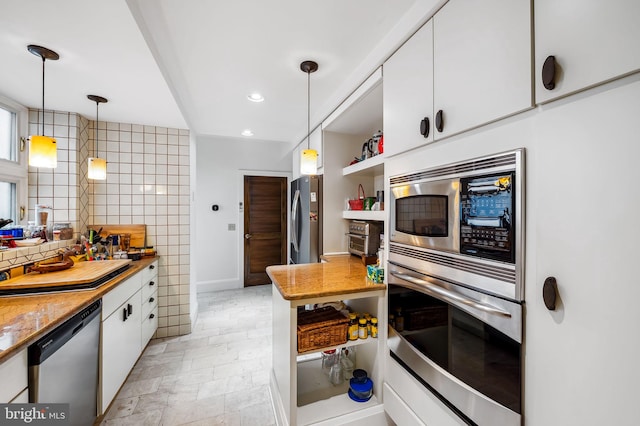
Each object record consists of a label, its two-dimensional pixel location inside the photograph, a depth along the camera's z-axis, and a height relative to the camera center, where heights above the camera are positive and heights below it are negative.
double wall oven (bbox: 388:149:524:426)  0.88 -0.29
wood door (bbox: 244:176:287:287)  4.64 -0.23
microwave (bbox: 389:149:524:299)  0.88 -0.03
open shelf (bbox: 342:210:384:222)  1.90 -0.01
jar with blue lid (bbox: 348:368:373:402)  1.63 -1.12
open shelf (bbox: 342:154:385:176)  1.86 +0.40
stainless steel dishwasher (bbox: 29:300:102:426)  1.11 -0.77
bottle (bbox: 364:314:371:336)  1.66 -0.71
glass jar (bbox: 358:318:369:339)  1.62 -0.73
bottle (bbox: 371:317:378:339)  1.65 -0.73
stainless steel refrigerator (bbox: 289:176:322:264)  2.62 -0.07
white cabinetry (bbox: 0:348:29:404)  0.96 -0.66
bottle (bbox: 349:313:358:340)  1.61 -0.71
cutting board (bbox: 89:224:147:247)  2.68 -0.20
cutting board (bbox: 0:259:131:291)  1.53 -0.43
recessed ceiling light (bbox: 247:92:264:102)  2.26 +1.04
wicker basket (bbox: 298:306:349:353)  1.48 -0.69
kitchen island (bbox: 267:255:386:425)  1.43 -0.85
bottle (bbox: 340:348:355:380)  1.90 -1.14
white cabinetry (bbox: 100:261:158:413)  1.69 -0.91
